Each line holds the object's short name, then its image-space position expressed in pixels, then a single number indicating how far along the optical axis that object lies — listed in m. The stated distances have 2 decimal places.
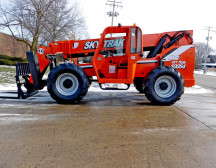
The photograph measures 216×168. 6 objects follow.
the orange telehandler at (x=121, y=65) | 5.62
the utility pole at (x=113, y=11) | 30.49
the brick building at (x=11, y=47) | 27.47
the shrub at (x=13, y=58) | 24.33
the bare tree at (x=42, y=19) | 16.11
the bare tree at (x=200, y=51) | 75.11
